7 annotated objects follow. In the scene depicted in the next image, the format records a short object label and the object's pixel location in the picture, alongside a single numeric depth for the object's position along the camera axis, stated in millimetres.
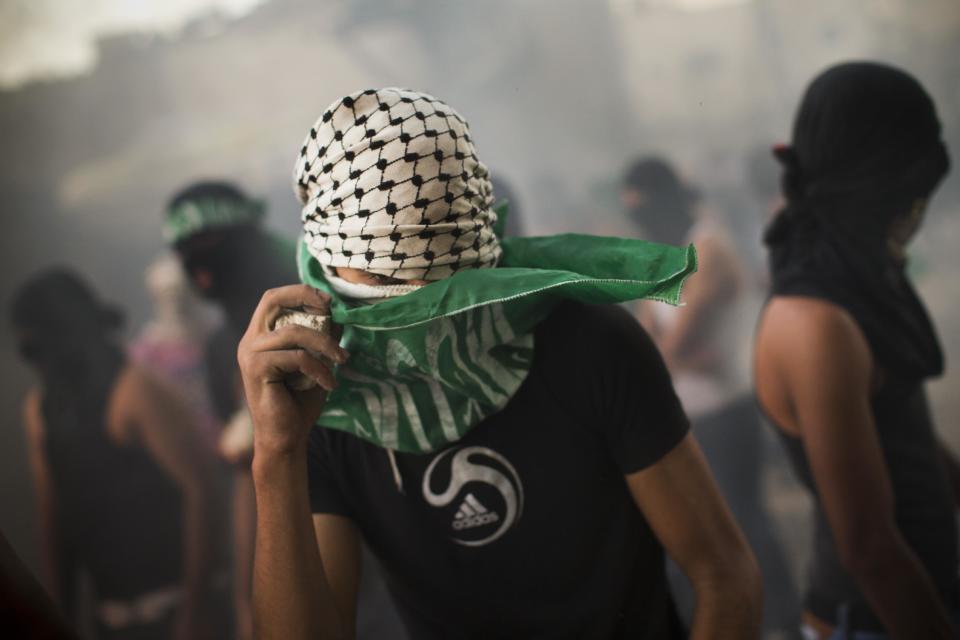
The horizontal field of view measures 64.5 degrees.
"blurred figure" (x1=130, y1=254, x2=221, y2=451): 3205
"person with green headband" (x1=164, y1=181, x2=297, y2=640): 1972
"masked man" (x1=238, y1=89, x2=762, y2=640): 850
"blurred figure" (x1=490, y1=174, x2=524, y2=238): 2709
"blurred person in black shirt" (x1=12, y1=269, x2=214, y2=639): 2742
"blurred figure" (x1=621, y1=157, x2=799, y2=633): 2607
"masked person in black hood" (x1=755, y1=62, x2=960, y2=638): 1281
